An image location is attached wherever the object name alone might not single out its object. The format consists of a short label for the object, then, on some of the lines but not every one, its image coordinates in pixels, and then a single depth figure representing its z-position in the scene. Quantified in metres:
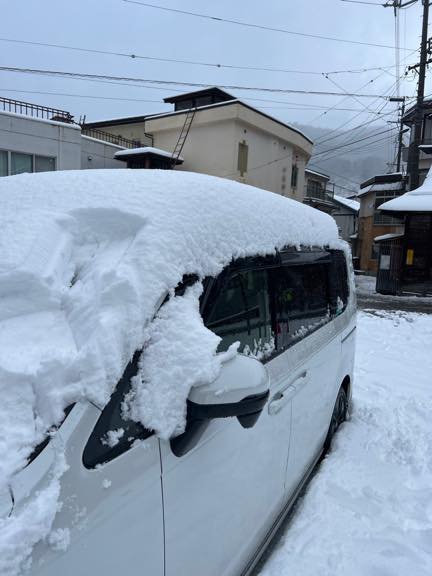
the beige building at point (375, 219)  30.14
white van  1.08
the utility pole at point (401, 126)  31.98
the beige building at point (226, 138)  21.70
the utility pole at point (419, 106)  19.93
